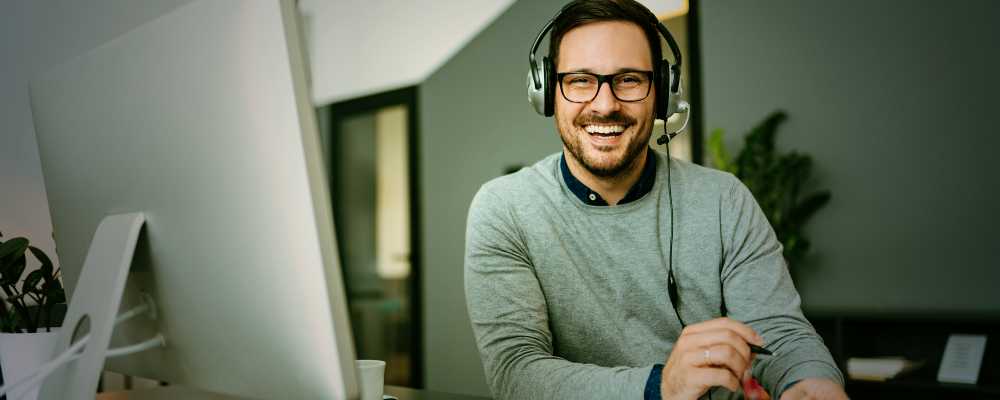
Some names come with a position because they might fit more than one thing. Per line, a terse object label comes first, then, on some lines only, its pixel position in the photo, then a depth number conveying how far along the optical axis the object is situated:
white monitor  0.48
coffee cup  0.84
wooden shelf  2.19
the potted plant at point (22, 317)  0.76
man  1.05
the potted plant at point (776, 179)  2.63
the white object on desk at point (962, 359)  2.14
